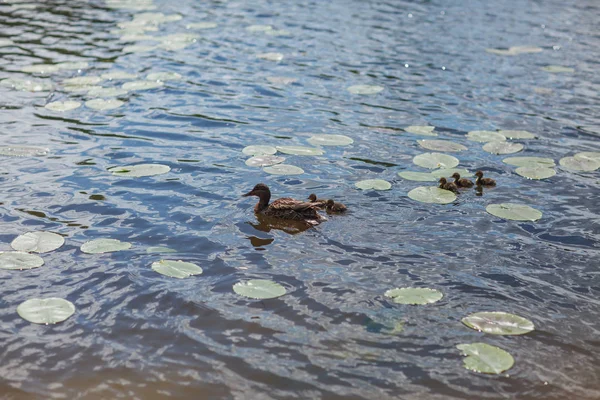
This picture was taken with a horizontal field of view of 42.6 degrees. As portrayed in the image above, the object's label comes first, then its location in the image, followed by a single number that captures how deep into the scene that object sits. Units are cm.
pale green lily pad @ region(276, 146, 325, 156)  1277
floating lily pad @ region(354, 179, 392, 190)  1154
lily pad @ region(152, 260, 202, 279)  888
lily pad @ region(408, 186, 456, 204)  1113
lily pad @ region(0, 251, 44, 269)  892
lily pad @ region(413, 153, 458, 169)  1249
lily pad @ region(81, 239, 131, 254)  935
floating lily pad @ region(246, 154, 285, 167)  1237
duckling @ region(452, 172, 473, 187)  1158
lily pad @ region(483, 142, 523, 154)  1327
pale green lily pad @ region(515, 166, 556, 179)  1220
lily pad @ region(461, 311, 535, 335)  795
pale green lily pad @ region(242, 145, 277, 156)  1273
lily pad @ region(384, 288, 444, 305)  843
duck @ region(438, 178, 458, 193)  1145
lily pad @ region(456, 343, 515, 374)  733
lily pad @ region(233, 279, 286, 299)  848
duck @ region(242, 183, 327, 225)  1044
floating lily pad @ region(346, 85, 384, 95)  1627
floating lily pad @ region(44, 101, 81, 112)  1465
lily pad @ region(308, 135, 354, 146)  1327
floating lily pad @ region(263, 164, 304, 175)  1207
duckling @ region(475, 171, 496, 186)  1178
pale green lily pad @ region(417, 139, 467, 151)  1330
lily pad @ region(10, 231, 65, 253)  934
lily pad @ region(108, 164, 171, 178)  1184
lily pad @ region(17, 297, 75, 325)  797
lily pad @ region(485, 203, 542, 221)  1068
